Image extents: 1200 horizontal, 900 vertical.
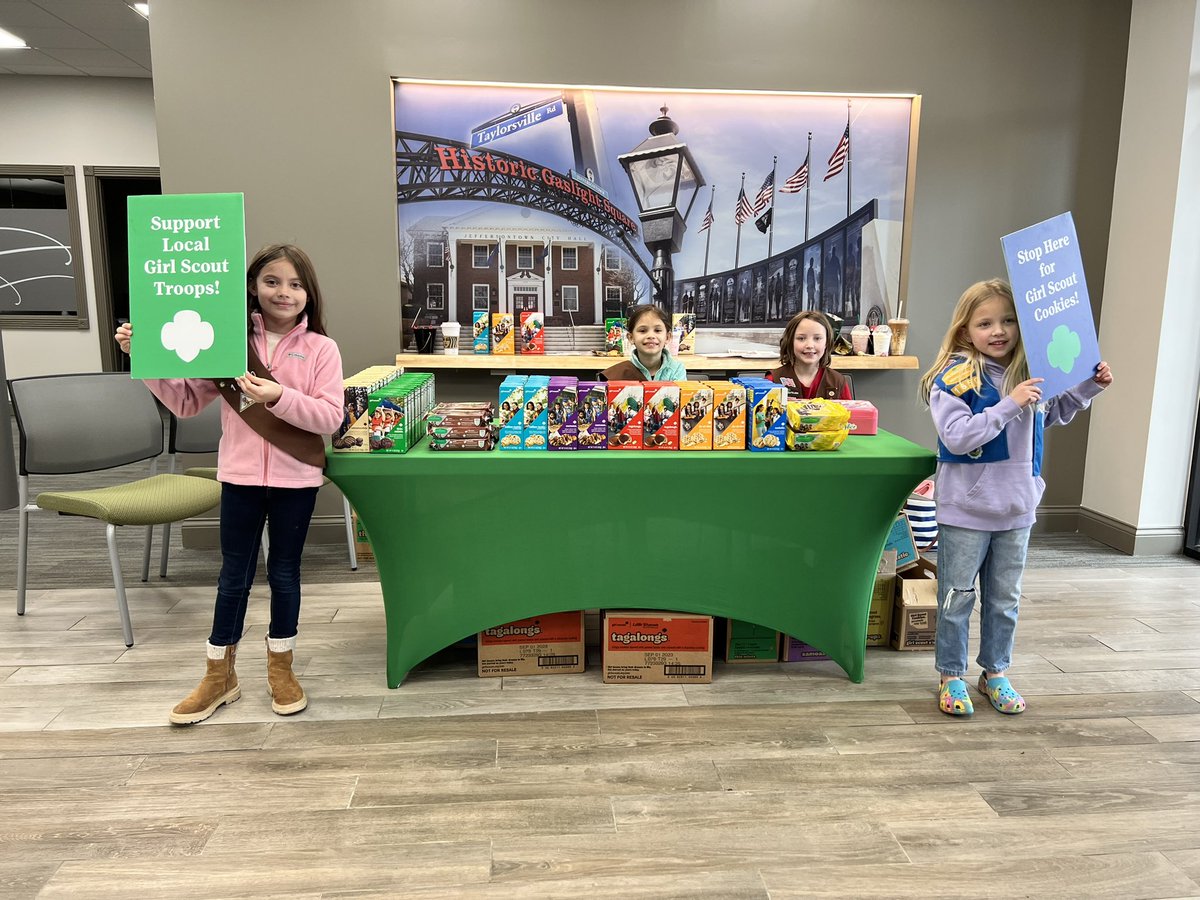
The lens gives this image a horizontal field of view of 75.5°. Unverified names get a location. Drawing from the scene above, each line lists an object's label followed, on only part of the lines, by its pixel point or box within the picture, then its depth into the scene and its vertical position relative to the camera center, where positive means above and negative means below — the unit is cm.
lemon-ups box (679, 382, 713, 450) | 253 -26
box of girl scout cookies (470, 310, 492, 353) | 439 -1
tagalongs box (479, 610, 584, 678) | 282 -114
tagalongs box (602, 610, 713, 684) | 276 -111
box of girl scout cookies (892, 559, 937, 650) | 308 -108
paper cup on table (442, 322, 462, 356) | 430 -2
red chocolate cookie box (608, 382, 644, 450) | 252 -25
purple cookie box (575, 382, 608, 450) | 250 -26
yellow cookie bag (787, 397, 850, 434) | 253 -26
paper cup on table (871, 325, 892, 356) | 444 +0
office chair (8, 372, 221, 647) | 312 -54
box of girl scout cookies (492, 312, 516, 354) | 436 +0
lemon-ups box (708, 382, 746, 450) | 253 -26
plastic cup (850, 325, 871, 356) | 447 +0
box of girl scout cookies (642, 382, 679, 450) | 254 -26
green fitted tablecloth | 248 -66
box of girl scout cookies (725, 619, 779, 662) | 293 -115
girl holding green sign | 231 -32
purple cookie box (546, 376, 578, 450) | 250 -26
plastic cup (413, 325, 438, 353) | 436 -3
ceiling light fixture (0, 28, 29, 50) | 645 +239
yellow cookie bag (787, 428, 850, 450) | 254 -33
